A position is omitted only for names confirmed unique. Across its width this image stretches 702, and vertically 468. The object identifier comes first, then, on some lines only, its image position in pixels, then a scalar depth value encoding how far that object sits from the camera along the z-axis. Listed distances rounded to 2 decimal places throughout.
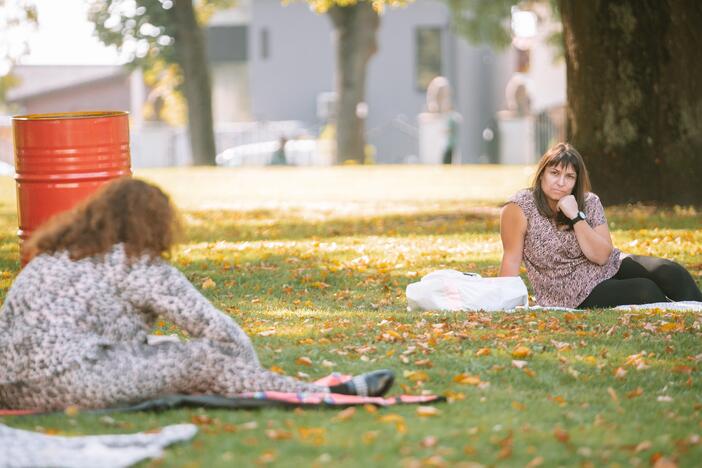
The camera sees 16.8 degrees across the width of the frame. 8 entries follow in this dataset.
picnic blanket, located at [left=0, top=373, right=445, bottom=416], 10.42
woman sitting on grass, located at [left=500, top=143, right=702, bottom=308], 15.39
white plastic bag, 15.32
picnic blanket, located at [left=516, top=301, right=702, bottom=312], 15.23
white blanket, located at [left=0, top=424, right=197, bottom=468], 8.71
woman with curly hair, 10.42
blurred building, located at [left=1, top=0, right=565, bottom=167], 81.29
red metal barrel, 14.49
